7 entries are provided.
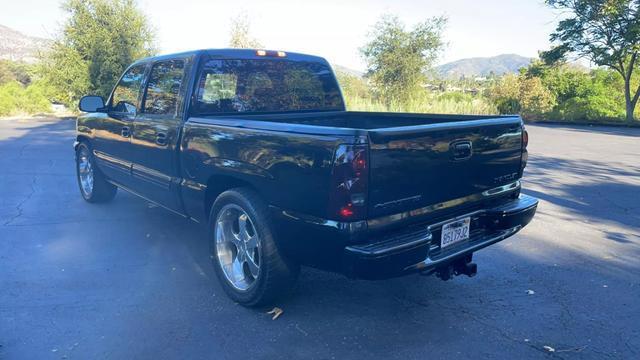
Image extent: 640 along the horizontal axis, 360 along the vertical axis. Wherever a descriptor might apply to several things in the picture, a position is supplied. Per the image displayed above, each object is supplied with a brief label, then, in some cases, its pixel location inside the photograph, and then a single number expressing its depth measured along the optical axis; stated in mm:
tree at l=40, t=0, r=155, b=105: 21422
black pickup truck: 2635
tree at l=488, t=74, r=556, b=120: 25875
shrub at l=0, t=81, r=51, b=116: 25688
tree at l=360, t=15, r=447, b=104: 22969
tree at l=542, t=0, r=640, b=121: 21500
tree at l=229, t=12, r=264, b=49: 19891
